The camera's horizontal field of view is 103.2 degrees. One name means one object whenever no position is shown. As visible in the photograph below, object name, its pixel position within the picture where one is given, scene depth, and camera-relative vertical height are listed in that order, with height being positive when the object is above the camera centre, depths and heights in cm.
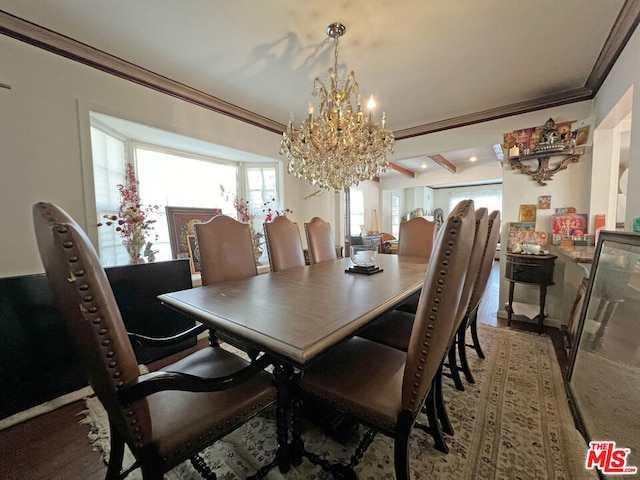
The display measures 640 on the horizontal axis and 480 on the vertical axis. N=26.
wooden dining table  90 -40
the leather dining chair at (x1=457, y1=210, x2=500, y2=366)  172 -41
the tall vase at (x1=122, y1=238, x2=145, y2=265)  213 -19
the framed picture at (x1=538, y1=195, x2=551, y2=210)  278 +18
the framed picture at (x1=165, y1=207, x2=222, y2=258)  285 -3
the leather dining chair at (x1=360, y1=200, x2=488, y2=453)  122 -70
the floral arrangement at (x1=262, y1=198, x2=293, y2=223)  343 +16
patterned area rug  118 -117
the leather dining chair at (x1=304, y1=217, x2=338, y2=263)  267 -21
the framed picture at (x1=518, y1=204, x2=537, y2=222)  286 +6
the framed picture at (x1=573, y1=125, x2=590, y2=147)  254 +82
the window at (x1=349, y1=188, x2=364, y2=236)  656 +25
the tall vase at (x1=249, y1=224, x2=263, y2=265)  322 -25
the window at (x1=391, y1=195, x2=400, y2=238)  829 +22
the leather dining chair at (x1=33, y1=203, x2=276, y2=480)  65 -49
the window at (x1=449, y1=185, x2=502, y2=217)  856 +85
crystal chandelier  190 +61
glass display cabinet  113 -74
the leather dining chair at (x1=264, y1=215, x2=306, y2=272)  227 -20
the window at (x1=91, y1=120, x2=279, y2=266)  229 +53
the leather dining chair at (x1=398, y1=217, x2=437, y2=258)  289 -20
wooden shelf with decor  259 +61
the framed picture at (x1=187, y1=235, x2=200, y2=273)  289 -30
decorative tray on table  194 -38
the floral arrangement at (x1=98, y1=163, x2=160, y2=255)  213 +9
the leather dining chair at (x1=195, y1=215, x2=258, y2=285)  185 -21
